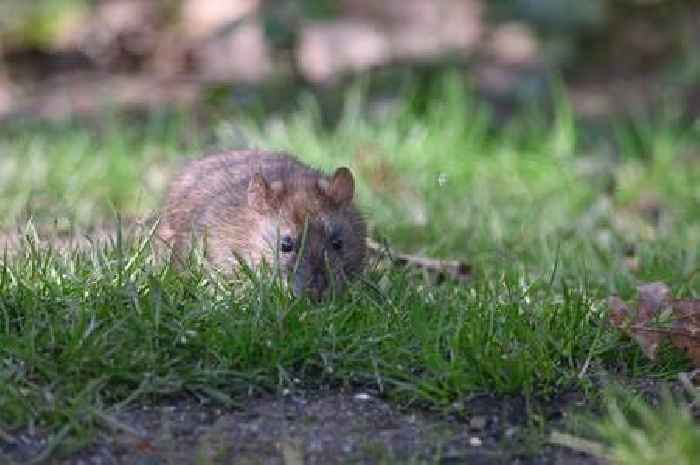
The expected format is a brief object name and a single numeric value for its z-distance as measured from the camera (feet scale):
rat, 34.50
